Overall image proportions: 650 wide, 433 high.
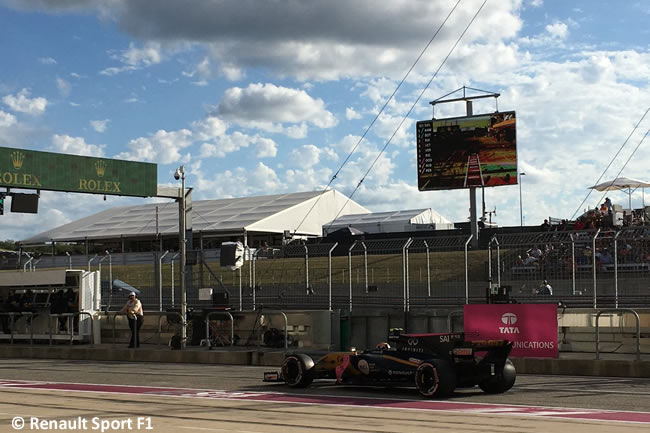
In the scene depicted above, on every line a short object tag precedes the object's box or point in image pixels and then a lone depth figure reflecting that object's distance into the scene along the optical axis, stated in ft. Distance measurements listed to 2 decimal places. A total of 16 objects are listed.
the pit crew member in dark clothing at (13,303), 101.09
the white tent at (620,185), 148.66
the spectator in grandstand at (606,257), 73.36
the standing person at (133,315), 87.30
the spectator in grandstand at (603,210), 124.88
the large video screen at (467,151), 131.44
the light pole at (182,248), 82.74
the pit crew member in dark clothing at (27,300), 100.75
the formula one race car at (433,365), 46.44
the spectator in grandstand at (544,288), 76.43
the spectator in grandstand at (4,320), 101.40
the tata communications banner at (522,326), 65.26
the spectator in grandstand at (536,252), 75.60
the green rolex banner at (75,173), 85.51
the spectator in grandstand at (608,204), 128.99
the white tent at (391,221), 199.82
